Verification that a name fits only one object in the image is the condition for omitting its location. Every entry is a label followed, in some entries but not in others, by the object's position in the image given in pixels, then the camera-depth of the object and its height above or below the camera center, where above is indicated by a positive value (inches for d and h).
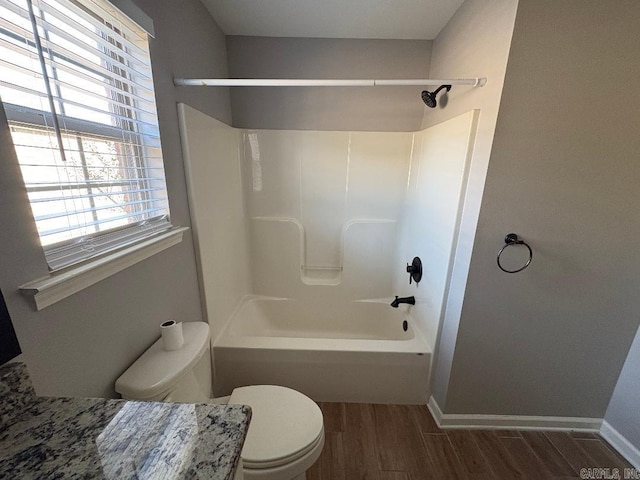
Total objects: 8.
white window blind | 23.8 +5.6
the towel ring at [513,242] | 47.1 -10.5
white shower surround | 58.7 -17.7
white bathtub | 60.9 -43.7
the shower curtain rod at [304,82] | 45.6 +16.5
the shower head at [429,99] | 62.9 +19.3
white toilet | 33.6 -37.9
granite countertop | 17.6 -19.6
